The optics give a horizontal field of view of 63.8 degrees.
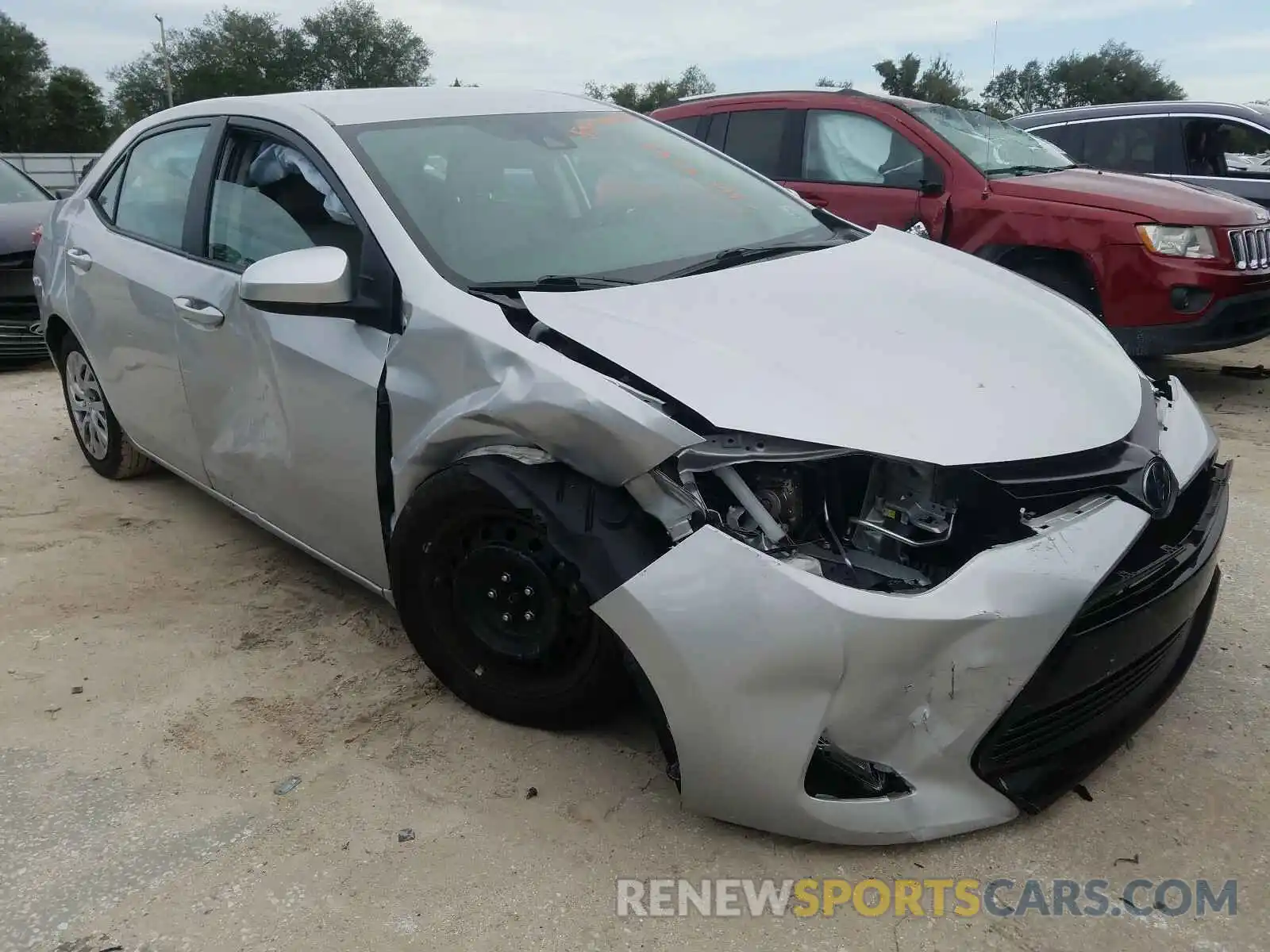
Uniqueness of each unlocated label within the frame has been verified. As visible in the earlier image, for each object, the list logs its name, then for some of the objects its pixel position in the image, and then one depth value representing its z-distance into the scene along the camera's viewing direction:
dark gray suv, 7.03
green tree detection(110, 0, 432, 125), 63.00
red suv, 5.13
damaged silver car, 1.96
